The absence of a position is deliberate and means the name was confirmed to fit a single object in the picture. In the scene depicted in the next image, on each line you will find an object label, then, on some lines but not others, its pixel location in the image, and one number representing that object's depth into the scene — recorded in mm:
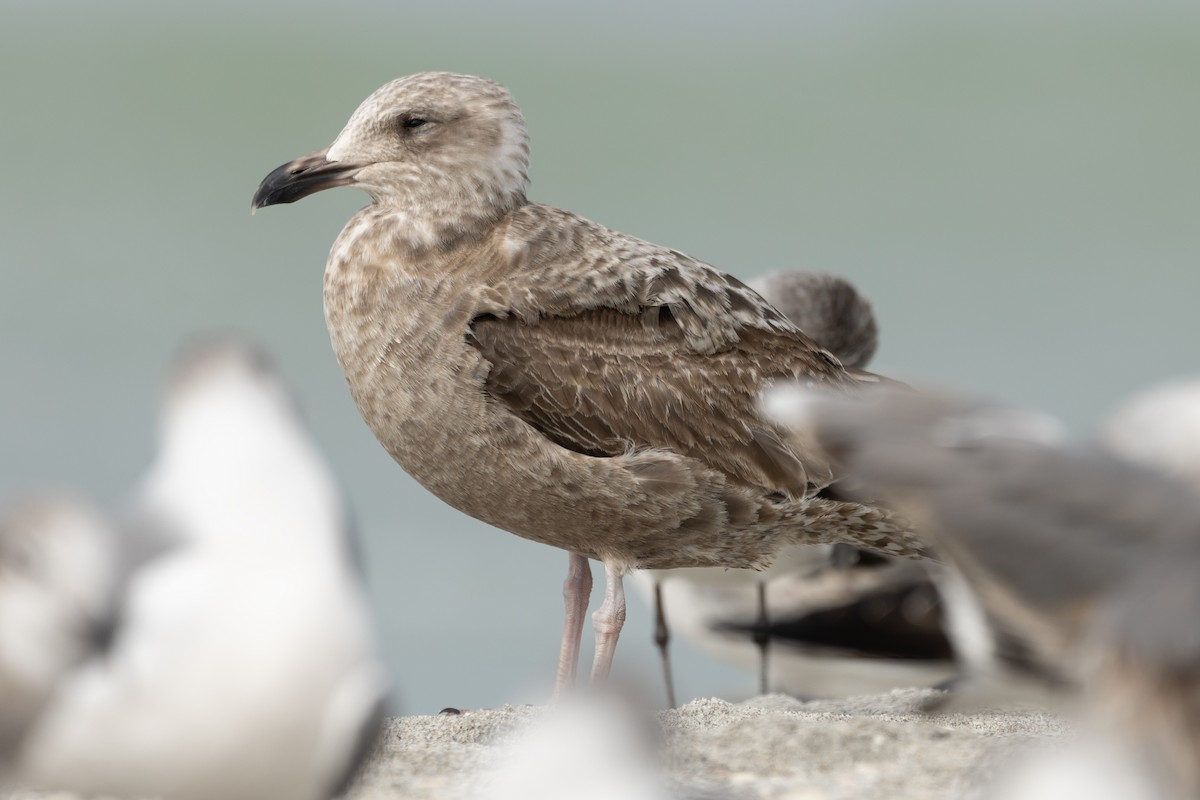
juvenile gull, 12008
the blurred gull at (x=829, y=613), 18687
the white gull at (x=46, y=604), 8539
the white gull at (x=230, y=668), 8477
